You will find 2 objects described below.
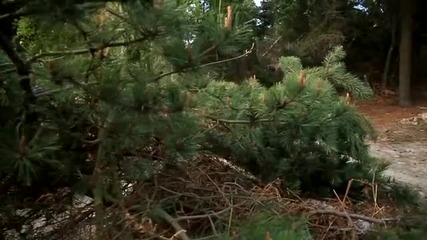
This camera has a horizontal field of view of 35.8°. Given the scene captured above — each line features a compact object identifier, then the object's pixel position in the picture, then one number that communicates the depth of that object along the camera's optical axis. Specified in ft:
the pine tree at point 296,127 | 10.30
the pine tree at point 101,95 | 8.25
